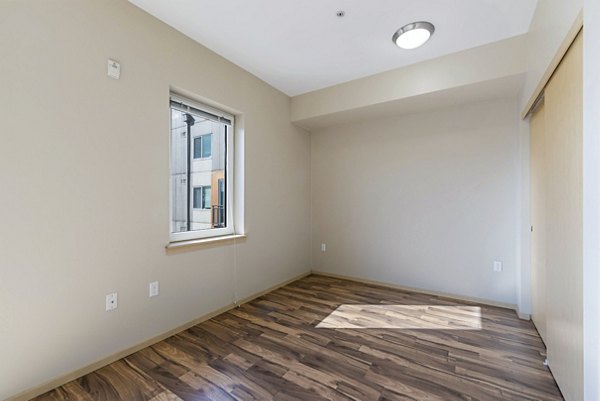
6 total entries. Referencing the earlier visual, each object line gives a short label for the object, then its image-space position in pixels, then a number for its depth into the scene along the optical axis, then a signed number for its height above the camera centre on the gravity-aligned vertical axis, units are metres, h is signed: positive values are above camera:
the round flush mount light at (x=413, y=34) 2.16 +1.43
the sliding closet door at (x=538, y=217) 2.10 -0.13
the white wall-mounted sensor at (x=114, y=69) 1.84 +0.96
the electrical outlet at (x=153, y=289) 2.10 -0.70
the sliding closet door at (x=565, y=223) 1.27 -0.12
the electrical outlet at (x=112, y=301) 1.85 -0.70
